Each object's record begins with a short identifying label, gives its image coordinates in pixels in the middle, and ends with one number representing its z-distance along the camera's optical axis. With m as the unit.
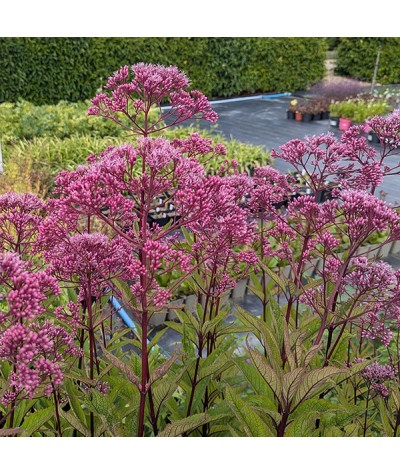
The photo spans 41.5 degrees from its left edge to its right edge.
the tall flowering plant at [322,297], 1.62
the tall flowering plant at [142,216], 1.52
